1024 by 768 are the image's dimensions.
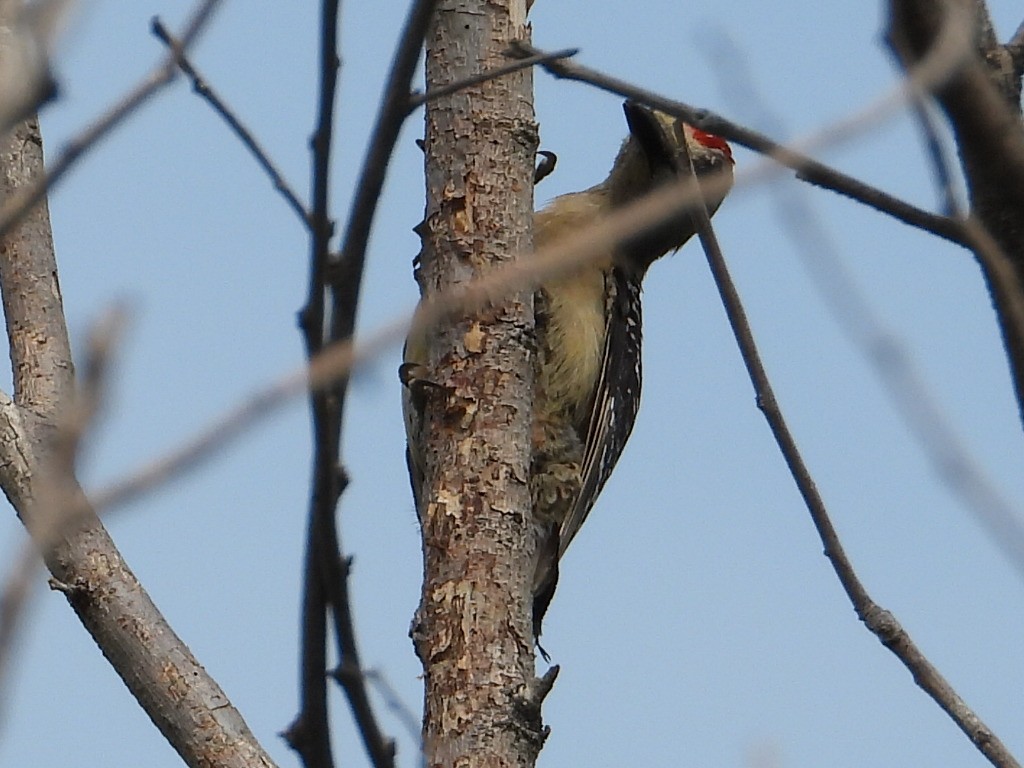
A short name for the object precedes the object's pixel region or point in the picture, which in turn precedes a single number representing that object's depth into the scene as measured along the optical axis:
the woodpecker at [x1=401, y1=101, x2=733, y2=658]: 9.69
